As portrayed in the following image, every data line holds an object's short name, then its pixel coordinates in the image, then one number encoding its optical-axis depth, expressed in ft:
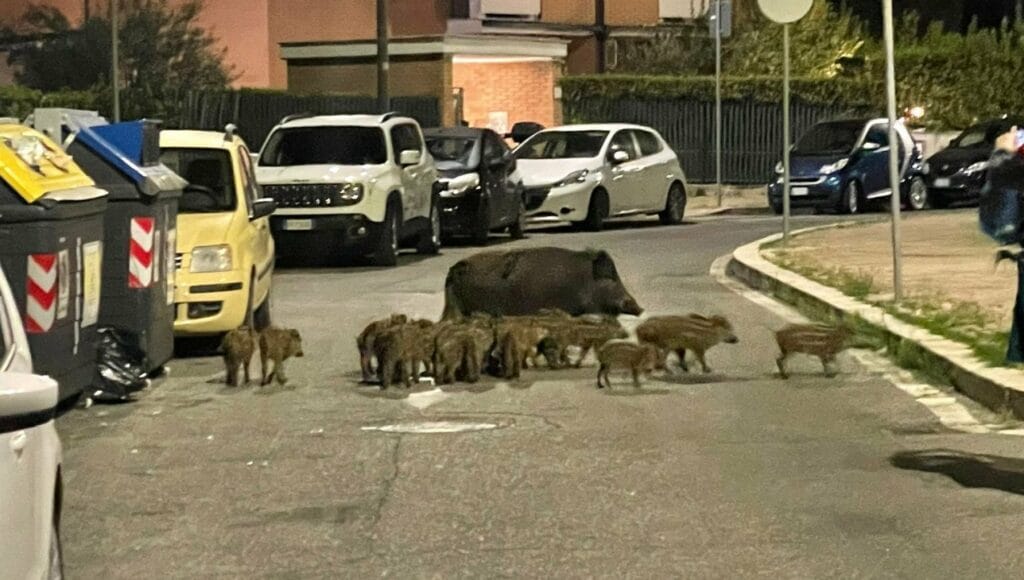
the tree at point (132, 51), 138.82
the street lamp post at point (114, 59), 92.17
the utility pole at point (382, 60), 108.78
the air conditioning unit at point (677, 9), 159.53
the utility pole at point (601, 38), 155.43
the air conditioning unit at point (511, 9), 145.55
